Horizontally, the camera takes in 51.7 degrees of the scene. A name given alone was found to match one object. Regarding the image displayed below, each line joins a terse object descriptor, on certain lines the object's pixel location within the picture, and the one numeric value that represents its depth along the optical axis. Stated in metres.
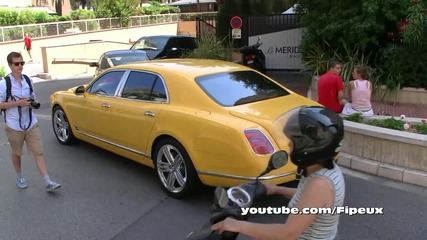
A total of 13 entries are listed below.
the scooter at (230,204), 2.21
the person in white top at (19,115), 5.12
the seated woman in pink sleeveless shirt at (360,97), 6.95
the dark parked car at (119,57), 12.76
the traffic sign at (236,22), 13.37
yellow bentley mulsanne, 4.29
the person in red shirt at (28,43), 22.55
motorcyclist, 1.95
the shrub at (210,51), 12.86
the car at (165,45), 15.22
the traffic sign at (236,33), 13.44
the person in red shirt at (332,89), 6.70
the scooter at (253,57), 12.91
